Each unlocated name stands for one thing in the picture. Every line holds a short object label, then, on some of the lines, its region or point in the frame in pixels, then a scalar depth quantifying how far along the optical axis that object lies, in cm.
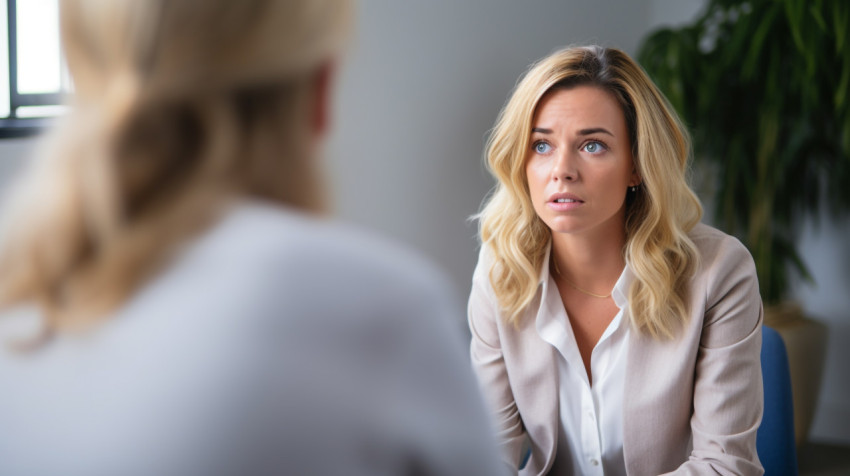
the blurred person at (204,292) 137
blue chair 248
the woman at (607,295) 244
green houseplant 363
